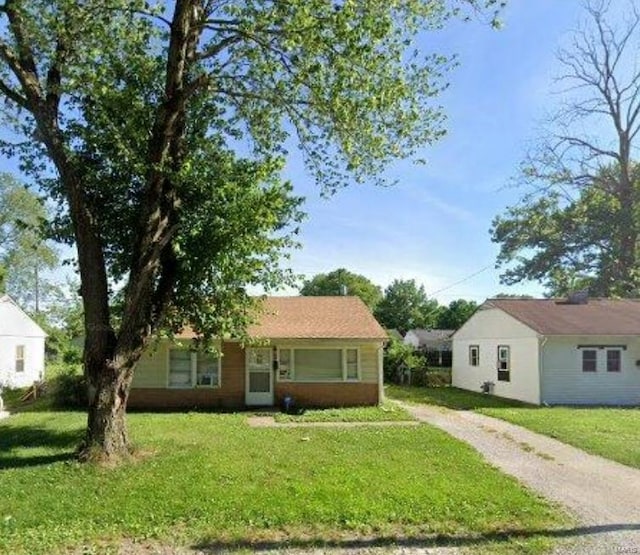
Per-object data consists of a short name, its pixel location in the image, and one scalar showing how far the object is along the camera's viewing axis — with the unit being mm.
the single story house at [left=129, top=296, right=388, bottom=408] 19844
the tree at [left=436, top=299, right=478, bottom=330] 52809
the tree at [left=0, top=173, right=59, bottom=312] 45625
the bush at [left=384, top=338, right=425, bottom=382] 31391
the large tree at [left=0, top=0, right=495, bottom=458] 10156
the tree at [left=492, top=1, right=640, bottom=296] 38000
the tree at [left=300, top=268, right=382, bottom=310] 67500
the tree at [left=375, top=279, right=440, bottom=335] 61062
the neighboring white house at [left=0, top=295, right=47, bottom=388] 26156
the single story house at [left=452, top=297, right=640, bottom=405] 21781
